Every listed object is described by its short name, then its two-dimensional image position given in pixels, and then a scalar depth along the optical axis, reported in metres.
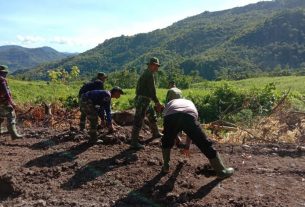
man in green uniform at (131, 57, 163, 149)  4.50
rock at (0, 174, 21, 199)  3.91
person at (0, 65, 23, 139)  5.37
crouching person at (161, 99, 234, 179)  3.65
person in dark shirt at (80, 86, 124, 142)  4.72
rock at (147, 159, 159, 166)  4.26
